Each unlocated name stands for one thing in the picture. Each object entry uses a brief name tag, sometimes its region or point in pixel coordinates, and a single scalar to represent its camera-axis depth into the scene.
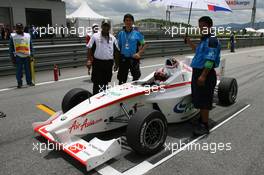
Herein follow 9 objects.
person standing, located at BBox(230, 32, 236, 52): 21.28
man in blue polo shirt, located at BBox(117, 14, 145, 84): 5.80
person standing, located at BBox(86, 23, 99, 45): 7.88
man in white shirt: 5.26
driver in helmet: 5.04
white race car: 3.60
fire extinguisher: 8.93
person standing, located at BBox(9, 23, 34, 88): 8.10
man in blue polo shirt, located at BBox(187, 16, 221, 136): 4.32
